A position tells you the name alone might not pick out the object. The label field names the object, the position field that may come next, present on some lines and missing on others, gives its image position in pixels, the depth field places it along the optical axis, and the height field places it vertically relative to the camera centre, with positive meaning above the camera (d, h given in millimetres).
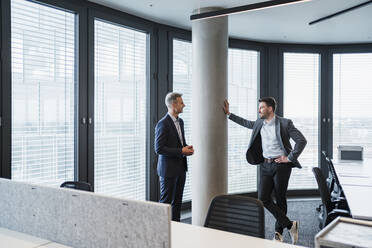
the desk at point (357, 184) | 2518 -634
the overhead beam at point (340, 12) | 4082 +1390
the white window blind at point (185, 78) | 5320 +678
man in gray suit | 3770 -392
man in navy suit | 3643 -334
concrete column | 4426 +178
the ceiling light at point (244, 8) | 2829 +977
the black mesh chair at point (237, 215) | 2146 -595
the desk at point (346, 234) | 1043 -362
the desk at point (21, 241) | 1818 -640
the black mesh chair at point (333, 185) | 3941 -793
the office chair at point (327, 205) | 3090 -781
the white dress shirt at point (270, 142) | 3812 -221
